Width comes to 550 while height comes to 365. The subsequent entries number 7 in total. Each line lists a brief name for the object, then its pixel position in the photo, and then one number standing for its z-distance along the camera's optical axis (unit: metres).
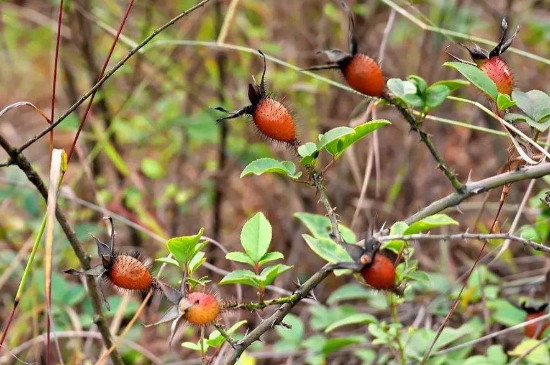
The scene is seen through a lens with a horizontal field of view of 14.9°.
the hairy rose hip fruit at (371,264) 1.07
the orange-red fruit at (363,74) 1.08
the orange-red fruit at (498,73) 1.14
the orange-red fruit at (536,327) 1.31
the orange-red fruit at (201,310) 1.09
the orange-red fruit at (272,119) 1.12
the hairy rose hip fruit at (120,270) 1.11
